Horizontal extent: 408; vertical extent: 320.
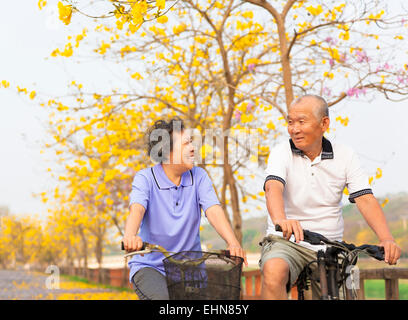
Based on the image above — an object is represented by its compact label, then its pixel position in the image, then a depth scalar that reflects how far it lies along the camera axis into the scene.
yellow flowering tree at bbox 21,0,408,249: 7.58
